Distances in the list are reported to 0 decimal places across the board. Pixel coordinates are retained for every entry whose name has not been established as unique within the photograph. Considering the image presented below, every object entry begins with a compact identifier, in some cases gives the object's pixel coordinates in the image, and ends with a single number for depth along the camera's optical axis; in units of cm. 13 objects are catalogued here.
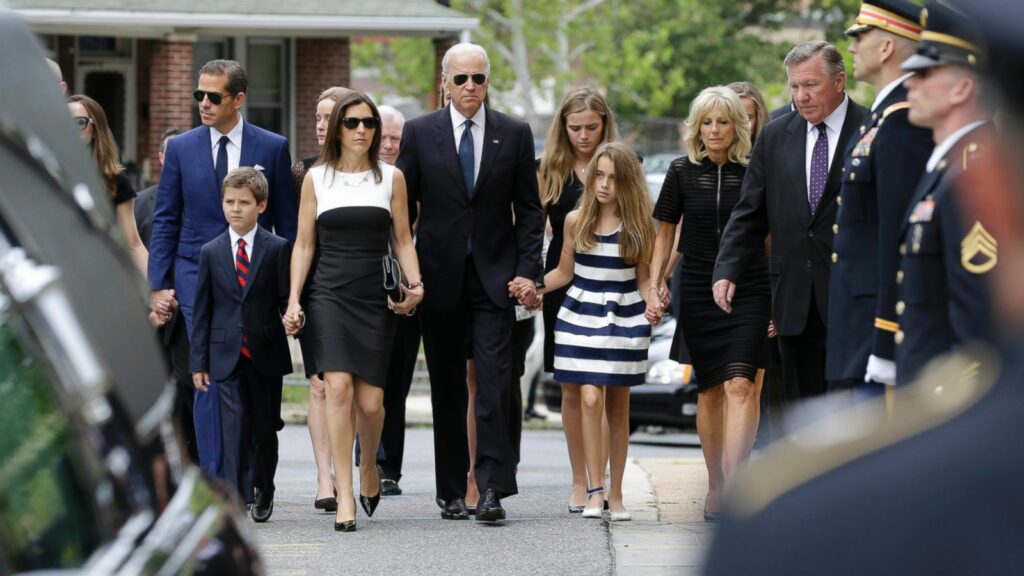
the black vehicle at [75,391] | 445
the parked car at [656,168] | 3825
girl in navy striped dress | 1897
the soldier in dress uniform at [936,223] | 979
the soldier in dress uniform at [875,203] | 1196
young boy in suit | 1819
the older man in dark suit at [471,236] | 1867
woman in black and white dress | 1769
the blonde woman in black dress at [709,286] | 1848
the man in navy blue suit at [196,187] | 1877
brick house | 5028
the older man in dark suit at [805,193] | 1619
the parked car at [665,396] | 3387
